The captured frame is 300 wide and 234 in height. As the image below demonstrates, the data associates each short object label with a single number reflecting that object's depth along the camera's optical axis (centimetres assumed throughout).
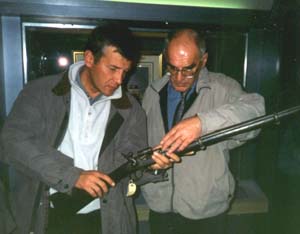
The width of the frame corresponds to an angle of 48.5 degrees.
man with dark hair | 193
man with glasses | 206
